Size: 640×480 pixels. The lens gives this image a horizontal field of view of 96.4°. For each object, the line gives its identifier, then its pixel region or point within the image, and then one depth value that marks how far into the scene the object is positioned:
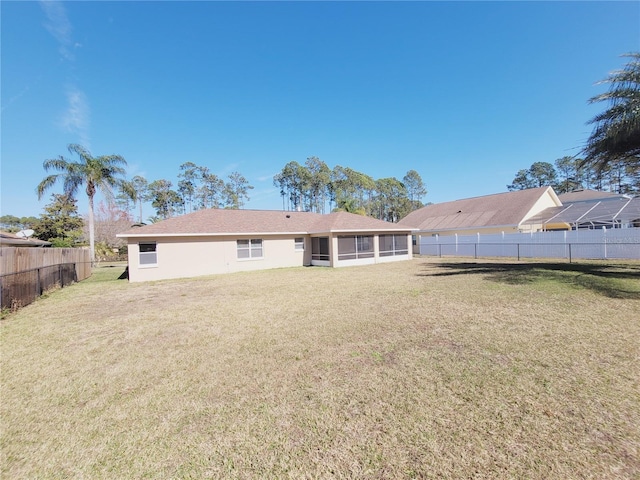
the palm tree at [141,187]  53.75
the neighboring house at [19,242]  16.42
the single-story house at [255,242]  15.77
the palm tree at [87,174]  21.94
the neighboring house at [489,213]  26.12
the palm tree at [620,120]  9.30
